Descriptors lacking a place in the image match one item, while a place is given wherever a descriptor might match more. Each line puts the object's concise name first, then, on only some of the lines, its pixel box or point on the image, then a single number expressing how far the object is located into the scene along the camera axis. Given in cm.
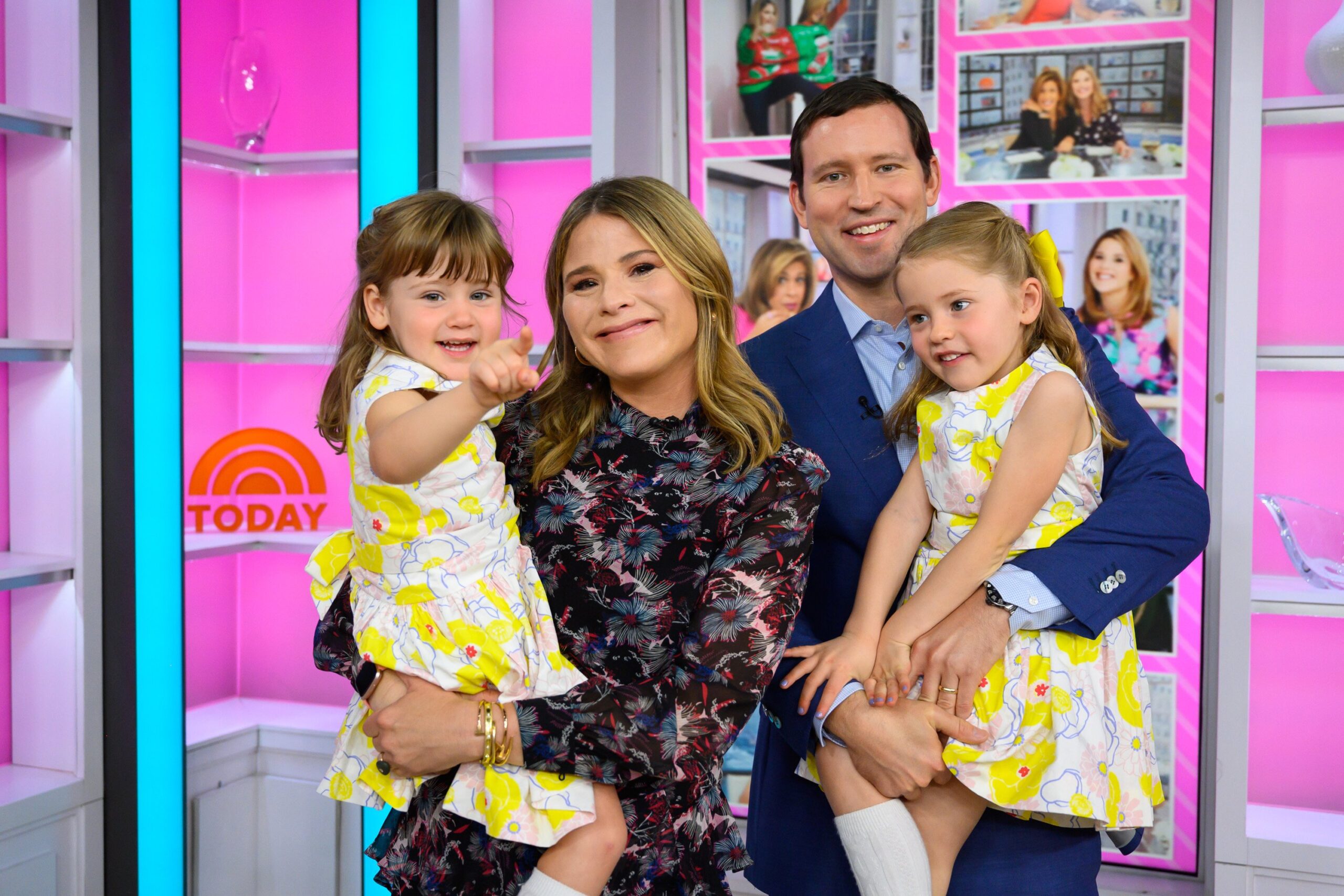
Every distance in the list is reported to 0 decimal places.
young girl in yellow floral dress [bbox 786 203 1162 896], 160
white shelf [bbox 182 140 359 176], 325
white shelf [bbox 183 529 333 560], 316
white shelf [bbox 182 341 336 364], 313
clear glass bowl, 270
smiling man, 161
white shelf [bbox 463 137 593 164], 306
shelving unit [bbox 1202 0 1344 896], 263
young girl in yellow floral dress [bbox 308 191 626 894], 143
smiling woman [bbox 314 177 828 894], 142
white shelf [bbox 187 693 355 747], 329
